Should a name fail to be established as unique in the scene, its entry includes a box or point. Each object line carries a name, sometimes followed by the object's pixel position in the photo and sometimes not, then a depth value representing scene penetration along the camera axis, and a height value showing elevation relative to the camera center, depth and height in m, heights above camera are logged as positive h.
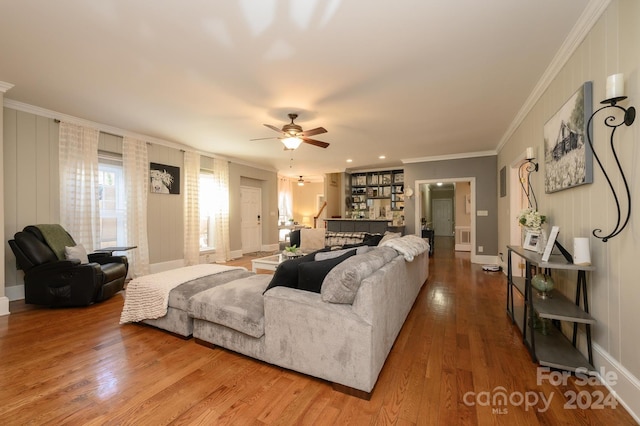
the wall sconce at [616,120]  1.48 +0.53
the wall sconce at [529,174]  3.03 +0.44
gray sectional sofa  1.69 -0.78
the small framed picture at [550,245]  2.04 -0.27
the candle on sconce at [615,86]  1.47 +0.68
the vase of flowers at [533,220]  2.44 -0.09
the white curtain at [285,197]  10.17 +0.55
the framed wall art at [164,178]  5.07 +0.67
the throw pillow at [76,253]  3.44 -0.51
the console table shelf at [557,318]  1.86 -0.74
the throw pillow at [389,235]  4.00 -0.38
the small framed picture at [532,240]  2.42 -0.28
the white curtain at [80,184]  3.88 +0.44
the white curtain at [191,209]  5.70 +0.08
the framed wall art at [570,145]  1.91 +0.54
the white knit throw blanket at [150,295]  2.53 -0.79
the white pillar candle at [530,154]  3.01 +0.63
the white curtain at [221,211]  6.38 +0.03
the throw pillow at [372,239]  4.47 -0.49
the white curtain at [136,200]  4.64 +0.23
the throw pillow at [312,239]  5.77 -0.59
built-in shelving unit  8.26 +0.52
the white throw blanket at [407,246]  2.67 -0.38
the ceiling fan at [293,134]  3.60 +1.04
